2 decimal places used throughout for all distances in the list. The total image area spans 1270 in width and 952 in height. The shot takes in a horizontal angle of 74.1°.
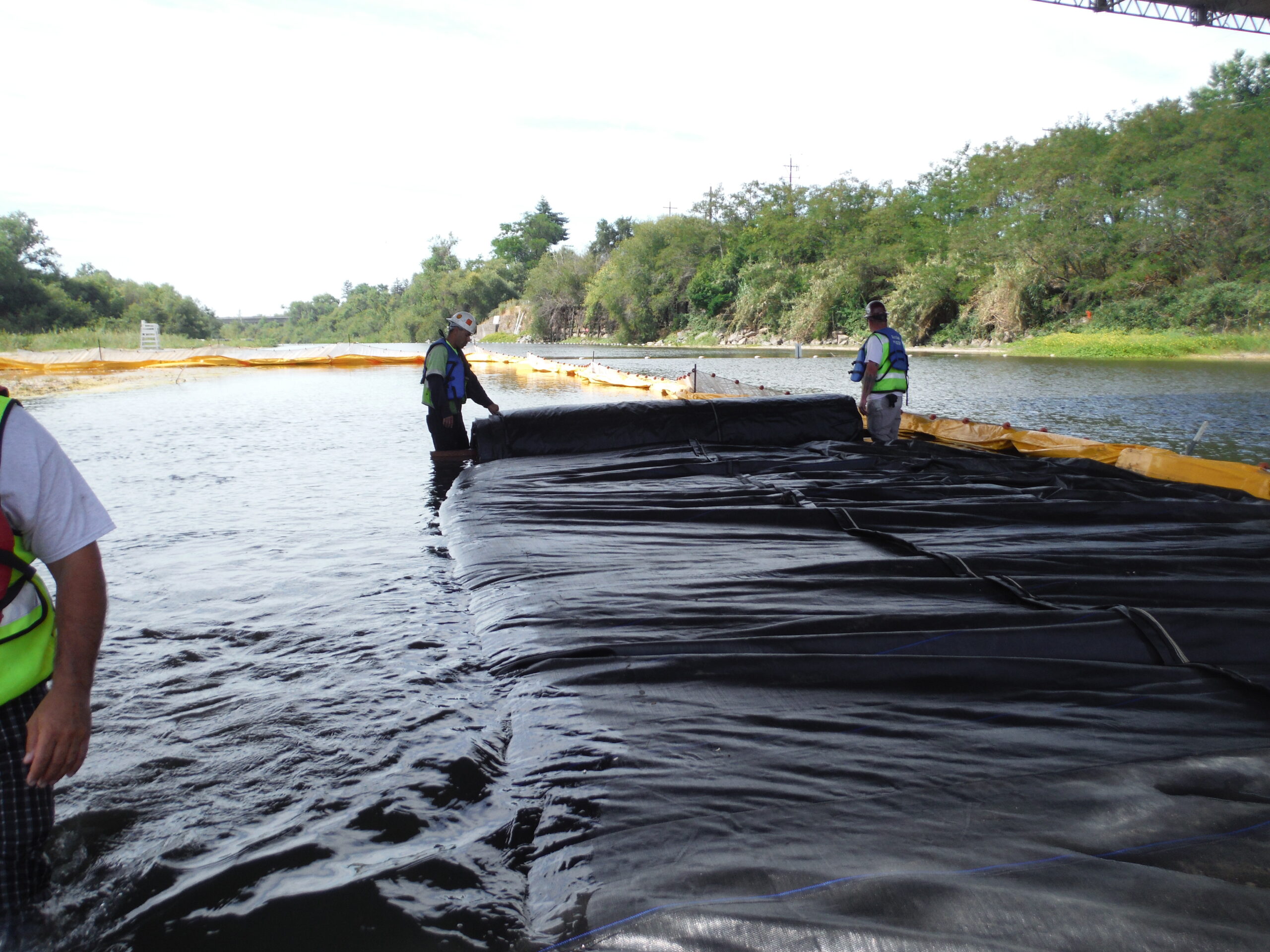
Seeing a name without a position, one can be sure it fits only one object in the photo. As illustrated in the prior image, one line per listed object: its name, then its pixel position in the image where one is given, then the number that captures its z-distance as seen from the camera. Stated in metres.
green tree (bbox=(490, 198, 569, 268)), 104.38
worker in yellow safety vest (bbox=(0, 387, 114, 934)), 1.64
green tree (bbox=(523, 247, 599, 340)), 76.19
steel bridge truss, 18.59
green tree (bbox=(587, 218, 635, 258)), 84.19
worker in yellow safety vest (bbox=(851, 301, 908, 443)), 7.72
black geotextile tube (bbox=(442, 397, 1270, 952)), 1.71
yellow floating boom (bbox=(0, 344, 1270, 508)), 5.92
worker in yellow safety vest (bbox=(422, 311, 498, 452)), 8.16
